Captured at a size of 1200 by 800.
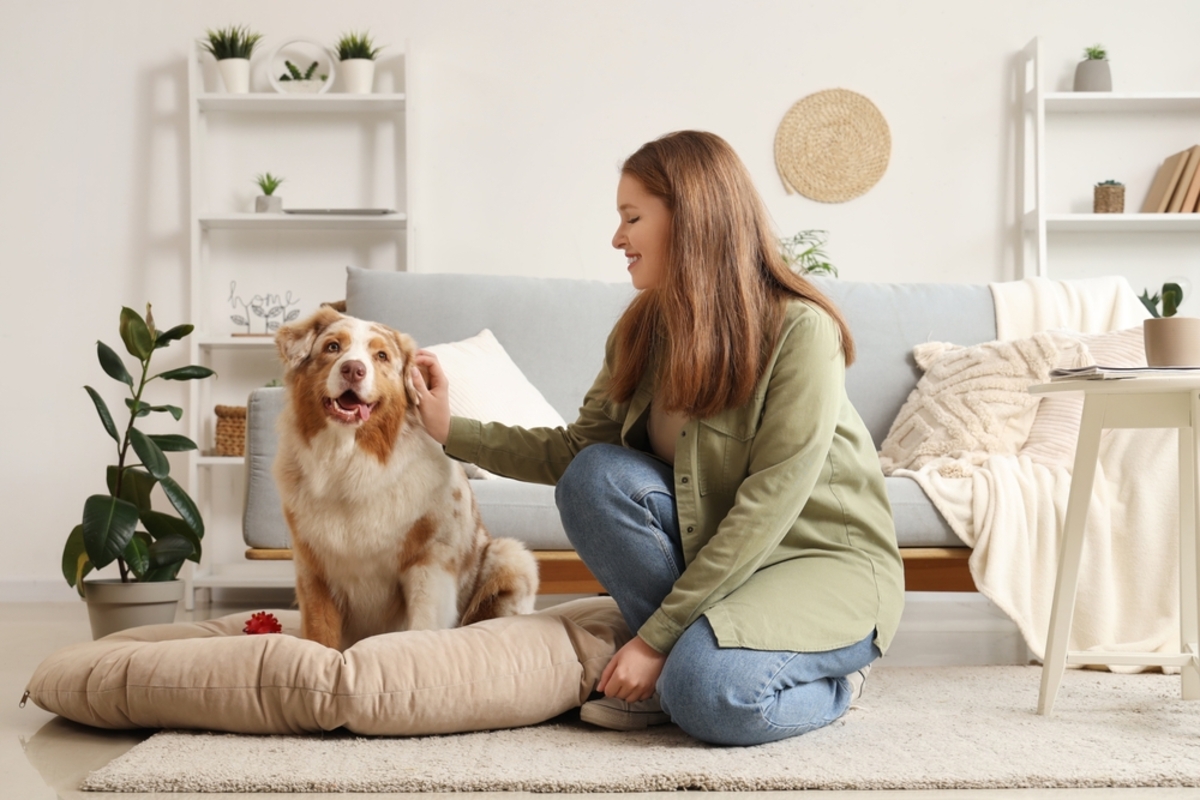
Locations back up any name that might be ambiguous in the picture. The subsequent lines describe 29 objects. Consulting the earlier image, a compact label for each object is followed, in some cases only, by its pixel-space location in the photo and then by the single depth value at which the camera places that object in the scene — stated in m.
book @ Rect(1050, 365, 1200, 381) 1.76
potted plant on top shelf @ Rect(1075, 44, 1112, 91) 4.12
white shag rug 1.46
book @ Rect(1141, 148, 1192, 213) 4.10
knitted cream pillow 2.83
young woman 1.64
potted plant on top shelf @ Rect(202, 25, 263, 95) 4.05
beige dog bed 1.67
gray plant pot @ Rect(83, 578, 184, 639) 2.70
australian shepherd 1.83
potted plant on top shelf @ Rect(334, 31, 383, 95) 4.08
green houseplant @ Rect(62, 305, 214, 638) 2.62
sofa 3.22
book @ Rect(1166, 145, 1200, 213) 4.05
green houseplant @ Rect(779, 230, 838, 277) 4.08
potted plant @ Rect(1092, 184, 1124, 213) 4.11
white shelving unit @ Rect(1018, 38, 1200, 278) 4.07
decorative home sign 4.23
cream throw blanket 2.46
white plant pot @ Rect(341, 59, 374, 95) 4.08
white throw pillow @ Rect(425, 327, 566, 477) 2.76
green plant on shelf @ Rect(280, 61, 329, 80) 4.11
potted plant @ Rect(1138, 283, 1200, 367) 1.88
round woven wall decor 4.25
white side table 1.88
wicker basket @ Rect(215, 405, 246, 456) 3.90
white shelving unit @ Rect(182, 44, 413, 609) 4.05
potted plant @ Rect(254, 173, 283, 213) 4.07
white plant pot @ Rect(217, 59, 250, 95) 4.05
